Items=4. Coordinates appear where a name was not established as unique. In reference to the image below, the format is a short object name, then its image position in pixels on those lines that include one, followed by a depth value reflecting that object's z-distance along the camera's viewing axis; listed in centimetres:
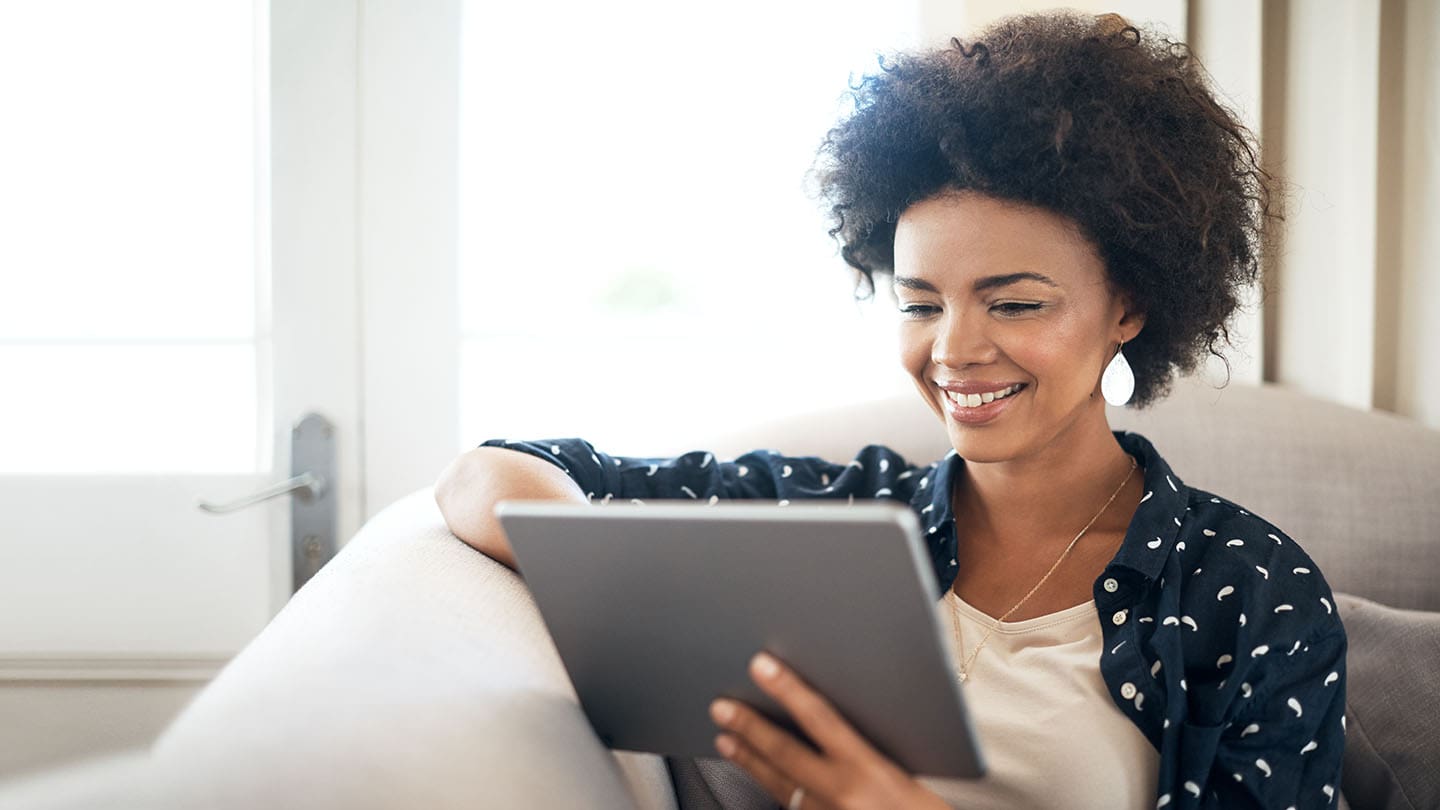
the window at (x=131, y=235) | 204
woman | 112
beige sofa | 78
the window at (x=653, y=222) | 208
